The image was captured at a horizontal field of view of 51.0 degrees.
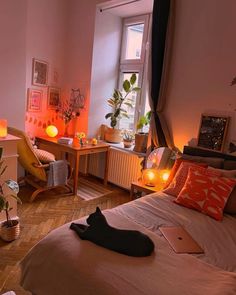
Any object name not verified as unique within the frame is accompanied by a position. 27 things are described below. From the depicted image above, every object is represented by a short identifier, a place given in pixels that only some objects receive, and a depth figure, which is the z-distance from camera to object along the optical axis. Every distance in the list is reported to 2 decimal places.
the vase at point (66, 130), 4.21
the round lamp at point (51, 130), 3.94
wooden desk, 3.42
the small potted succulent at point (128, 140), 3.92
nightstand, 2.76
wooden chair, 2.92
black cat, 1.39
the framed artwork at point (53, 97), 4.12
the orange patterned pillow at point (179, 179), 2.33
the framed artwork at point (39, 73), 3.78
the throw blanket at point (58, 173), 3.21
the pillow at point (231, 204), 2.09
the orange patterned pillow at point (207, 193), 2.04
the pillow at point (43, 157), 3.23
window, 3.91
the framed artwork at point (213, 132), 2.73
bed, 1.17
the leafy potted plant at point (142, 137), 3.63
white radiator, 3.63
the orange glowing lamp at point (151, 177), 2.90
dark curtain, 2.96
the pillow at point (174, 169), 2.56
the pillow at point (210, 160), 2.50
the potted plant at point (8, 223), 2.24
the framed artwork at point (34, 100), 3.82
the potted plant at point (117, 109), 4.01
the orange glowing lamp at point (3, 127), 2.40
